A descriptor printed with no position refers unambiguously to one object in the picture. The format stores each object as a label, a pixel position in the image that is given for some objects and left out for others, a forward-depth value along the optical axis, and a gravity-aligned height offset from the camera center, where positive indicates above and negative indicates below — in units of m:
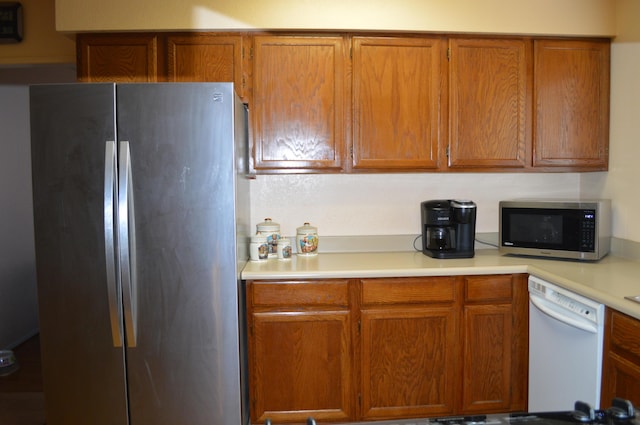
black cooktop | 0.84 -0.40
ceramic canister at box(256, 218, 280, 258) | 2.72 -0.20
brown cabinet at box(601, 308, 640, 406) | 1.67 -0.59
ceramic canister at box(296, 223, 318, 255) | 2.80 -0.25
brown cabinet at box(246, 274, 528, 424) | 2.39 -0.75
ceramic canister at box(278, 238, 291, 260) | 2.74 -0.29
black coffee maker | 2.69 -0.18
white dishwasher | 1.90 -0.66
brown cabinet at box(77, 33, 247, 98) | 2.58 +0.75
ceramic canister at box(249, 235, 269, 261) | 2.64 -0.28
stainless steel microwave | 2.52 -0.18
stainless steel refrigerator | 2.09 -0.23
